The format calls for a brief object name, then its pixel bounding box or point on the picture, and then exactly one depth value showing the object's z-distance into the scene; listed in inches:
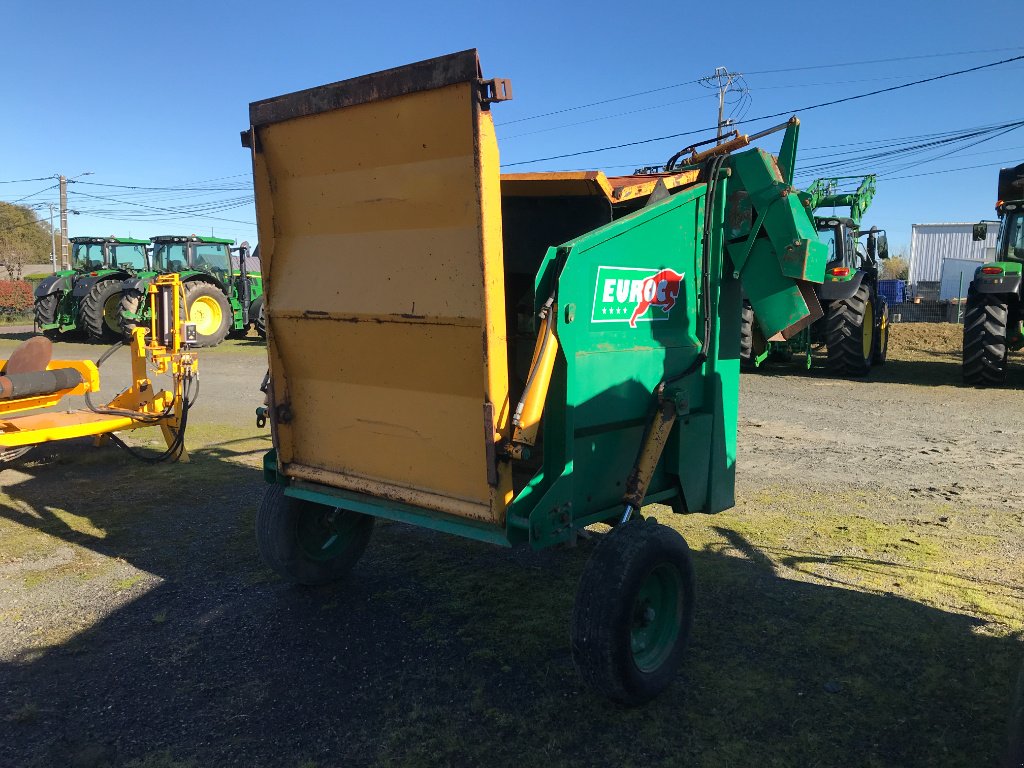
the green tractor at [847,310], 443.5
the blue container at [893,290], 1151.6
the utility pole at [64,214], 1246.0
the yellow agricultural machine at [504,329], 110.5
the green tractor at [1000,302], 407.5
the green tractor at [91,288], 658.2
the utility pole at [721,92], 1067.9
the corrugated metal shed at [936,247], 1561.3
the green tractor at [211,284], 654.5
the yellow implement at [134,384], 240.1
